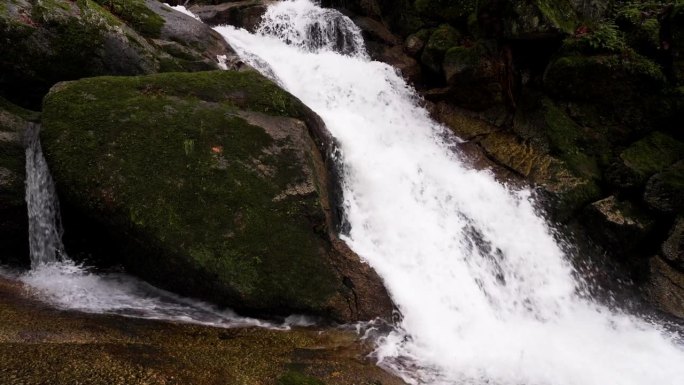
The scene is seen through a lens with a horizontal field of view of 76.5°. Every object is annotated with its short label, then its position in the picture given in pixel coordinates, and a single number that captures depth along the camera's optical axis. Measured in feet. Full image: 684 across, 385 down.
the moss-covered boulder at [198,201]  18.72
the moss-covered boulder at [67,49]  23.54
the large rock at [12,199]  20.08
